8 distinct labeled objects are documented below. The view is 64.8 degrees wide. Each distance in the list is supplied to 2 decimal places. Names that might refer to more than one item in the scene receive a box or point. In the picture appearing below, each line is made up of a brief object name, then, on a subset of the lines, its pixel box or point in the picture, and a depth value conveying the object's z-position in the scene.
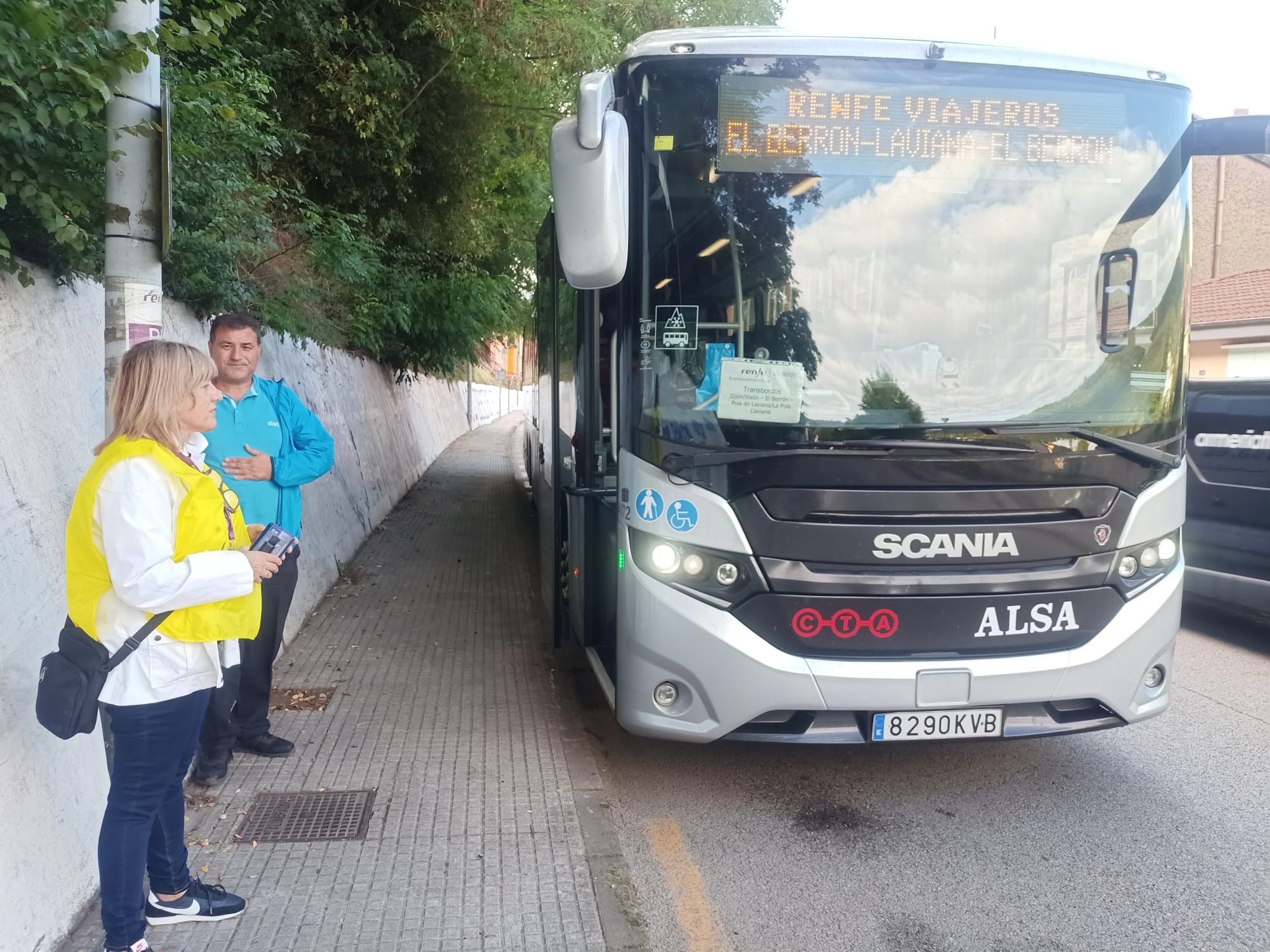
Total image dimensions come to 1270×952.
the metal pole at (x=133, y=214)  3.52
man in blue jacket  4.37
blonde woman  2.64
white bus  3.97
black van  7.05
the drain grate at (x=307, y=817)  3.98
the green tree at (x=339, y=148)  3.38
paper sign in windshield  3.97
